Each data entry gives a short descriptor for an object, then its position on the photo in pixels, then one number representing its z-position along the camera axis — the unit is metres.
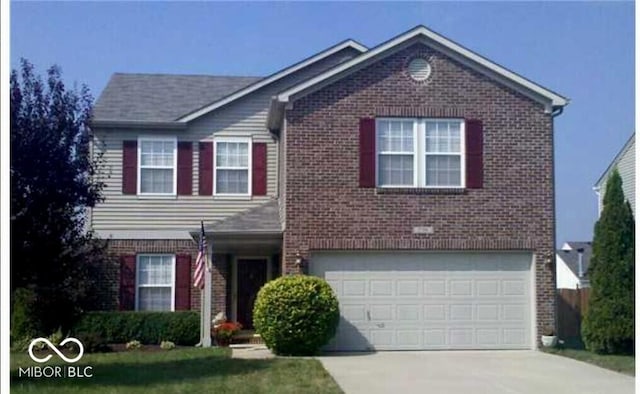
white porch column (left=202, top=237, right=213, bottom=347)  15.98
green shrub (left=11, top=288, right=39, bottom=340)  14.30
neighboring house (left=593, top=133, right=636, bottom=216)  14.84
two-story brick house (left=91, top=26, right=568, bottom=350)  14.96
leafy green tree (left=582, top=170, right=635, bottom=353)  14.20
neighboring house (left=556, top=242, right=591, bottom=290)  23.16
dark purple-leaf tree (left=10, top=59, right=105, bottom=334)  10.91
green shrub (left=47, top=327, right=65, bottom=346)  14.03
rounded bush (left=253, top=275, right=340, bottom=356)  13.96
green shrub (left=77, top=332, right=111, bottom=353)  14.48
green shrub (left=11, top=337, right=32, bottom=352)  12.45
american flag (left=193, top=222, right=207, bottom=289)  15.81
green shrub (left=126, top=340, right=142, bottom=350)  15.70
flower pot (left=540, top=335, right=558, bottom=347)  15.07
